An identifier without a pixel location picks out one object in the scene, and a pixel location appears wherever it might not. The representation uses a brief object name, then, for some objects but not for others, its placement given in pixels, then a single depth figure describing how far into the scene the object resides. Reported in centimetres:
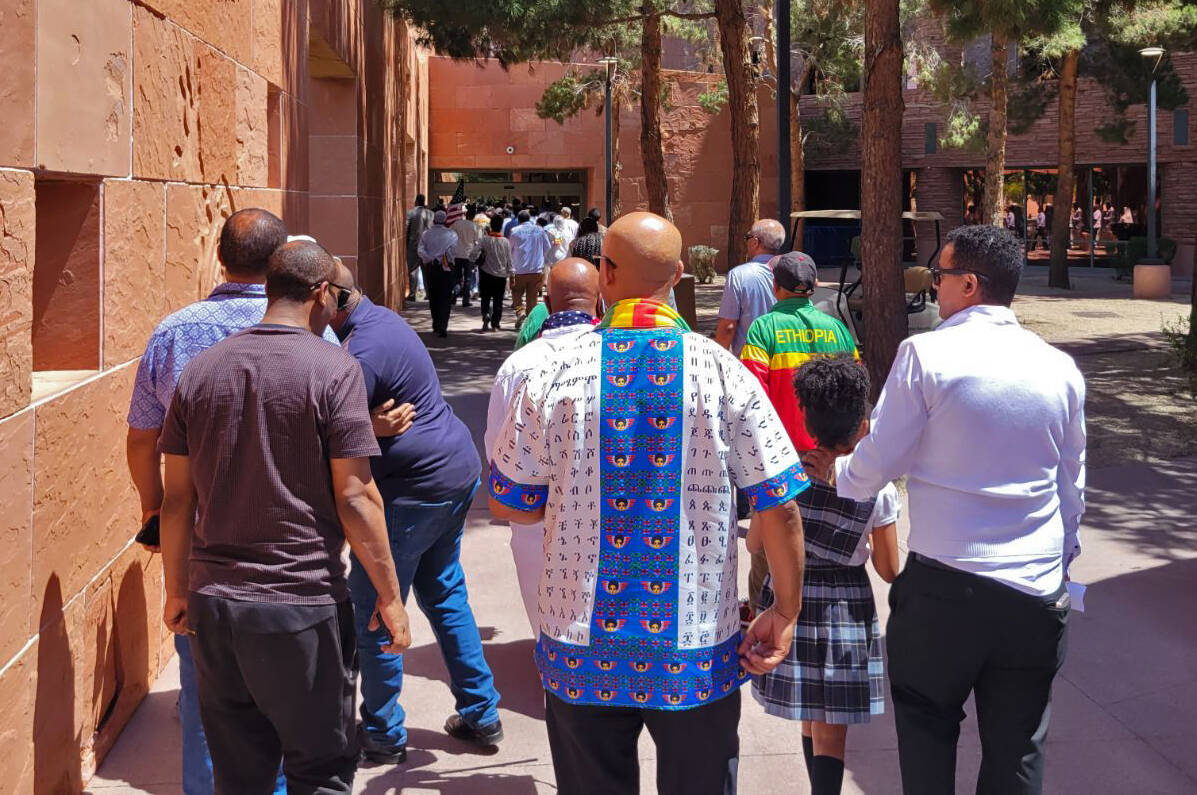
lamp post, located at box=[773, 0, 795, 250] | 1177
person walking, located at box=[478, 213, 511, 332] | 1795
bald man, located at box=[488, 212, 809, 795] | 286
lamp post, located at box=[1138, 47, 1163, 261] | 2497
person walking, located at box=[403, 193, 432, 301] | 2133
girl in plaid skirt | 385
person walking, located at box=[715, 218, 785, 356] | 744
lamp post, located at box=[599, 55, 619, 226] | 2778
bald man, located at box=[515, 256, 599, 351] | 489
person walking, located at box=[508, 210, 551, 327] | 1759
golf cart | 1356
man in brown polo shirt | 324
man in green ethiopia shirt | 589
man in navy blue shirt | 433
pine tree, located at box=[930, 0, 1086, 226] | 1394
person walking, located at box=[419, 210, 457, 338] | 1747
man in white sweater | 333
